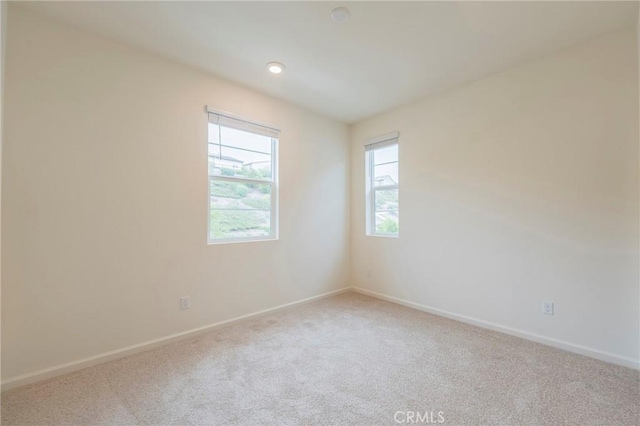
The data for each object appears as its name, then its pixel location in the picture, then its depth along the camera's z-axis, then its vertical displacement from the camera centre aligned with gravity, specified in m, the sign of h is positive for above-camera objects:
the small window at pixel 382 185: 3.72 +0.40
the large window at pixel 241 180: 2.86 +0.39
